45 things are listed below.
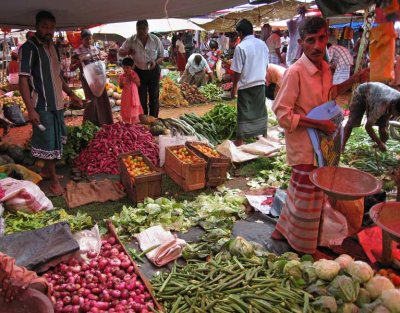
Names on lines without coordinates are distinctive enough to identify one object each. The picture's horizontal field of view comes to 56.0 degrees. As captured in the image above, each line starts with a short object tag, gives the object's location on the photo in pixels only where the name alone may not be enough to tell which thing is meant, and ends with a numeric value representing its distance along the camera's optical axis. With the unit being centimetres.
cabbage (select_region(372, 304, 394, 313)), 238
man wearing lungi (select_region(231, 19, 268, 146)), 637
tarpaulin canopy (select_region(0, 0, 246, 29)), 461
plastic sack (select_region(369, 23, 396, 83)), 250
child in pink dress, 718
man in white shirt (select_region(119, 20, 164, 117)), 764
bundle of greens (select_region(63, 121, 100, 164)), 632
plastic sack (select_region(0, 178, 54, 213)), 416
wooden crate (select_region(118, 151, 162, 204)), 482
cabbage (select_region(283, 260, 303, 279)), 283
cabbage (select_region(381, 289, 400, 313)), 241
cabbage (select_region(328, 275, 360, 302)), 254
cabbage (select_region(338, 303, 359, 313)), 250
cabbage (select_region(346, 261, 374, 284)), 267
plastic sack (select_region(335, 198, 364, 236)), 381
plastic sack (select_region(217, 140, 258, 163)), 629
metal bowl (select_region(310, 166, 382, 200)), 257
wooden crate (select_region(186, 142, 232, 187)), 540
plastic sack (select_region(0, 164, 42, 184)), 509
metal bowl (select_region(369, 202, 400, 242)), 208
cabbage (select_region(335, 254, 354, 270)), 283
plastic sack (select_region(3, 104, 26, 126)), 891
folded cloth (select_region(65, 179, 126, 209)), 497
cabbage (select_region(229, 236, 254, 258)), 321
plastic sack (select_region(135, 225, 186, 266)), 341
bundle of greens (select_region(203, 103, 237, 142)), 766
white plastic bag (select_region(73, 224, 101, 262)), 341
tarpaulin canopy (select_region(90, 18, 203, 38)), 1338
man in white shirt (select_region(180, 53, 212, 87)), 1400
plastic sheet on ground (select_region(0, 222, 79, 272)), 304
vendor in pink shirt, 301
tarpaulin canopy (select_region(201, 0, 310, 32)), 1205
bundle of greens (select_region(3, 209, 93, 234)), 390
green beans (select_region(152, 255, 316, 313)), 260
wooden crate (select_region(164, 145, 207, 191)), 524
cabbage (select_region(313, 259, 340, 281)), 270
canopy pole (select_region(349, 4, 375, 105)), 266
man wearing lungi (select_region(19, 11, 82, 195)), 461
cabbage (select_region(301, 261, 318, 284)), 277
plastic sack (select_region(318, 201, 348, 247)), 366
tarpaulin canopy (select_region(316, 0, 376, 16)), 296
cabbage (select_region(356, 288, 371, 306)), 258
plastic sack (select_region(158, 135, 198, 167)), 603
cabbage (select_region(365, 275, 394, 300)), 260
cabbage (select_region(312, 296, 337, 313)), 252
